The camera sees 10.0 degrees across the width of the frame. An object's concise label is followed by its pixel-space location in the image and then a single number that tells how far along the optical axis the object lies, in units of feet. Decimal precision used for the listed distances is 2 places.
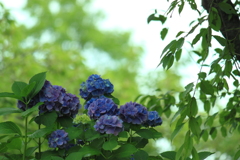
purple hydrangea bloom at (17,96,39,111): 20.63
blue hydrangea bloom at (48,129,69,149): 20.53
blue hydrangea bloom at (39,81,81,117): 20.60
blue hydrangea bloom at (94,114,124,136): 20.01
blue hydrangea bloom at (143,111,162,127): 20.81
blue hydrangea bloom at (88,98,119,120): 20.37
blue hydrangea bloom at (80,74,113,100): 21.06
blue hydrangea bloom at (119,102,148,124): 20.49
